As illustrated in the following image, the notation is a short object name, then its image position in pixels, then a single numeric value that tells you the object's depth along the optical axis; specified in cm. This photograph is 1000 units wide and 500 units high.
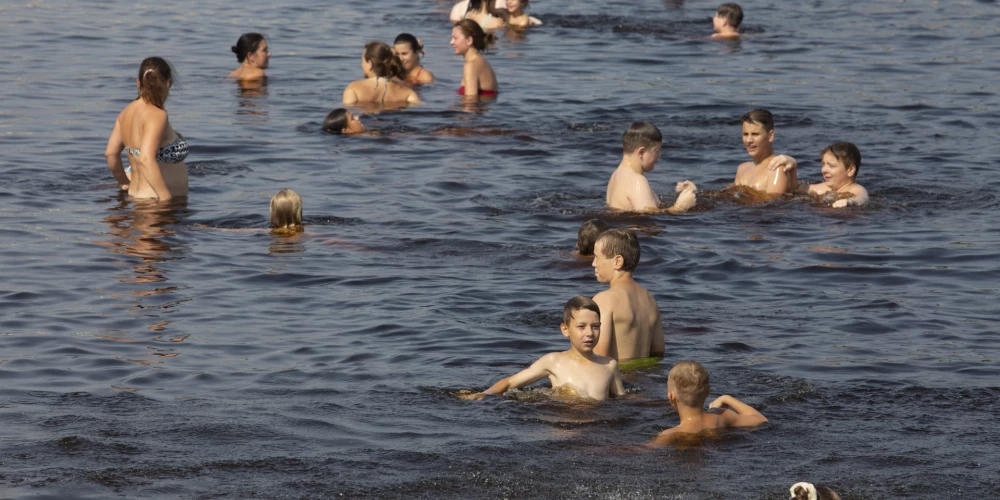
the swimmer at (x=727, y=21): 2570
